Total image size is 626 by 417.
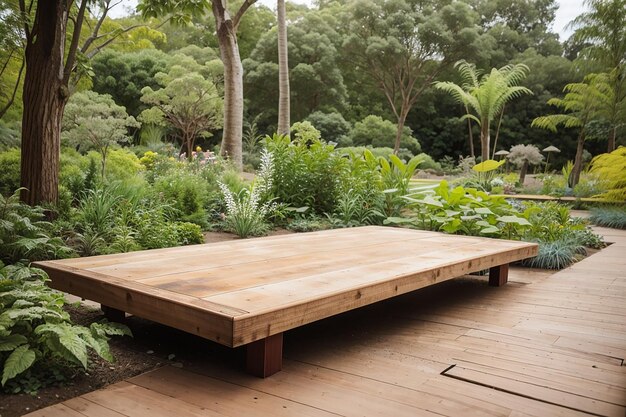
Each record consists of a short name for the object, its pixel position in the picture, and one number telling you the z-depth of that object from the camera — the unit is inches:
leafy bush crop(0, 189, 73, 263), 111.3
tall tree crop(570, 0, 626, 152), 413.7
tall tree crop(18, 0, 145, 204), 137.9
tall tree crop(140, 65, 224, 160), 529.0
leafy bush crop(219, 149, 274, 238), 178.4
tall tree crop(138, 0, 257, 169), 345.1
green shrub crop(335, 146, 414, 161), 648.4
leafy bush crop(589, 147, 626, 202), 307.0
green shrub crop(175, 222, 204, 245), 152.2
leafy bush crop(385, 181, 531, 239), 165.3
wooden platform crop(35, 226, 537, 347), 60.4
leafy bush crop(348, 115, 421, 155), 727.1
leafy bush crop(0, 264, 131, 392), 58.5
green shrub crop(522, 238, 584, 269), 160.1
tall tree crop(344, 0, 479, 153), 711.1
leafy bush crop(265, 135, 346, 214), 213.6
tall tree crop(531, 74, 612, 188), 425.4
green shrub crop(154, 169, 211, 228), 181.6
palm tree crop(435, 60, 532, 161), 423.8
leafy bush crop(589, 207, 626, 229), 279.9
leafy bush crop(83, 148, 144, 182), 224.2
